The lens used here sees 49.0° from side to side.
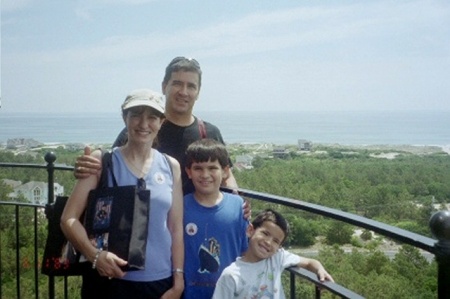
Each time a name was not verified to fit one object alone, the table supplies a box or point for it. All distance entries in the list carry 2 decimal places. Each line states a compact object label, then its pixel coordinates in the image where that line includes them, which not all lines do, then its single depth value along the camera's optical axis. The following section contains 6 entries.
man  2.59
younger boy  1.97
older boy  2.16
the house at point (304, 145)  72.97
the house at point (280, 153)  61.99
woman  2.02
